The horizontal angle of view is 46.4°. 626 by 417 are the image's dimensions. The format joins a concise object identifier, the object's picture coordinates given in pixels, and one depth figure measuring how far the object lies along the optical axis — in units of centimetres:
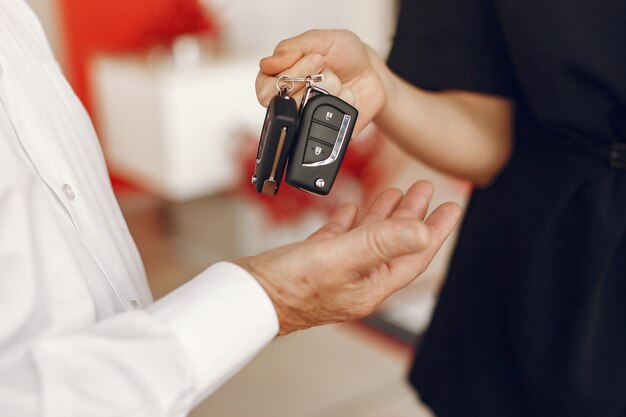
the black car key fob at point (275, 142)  69
